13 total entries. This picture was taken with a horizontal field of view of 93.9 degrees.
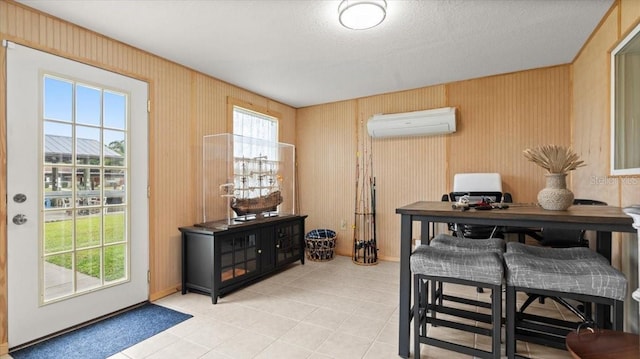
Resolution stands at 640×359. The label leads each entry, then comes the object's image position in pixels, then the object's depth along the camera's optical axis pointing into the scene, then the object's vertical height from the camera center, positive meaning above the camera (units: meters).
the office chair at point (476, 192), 3.08 -0.16
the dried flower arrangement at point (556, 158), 1.70 +0.11
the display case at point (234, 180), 3.36 -0.03
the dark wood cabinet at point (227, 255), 2.86 -0.80
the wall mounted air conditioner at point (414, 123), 3.68 +0.71
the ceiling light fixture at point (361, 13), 1.99 +1.13
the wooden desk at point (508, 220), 1.47 -0.22
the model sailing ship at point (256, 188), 3.38 -0.12
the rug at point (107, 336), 2.00 -1.17
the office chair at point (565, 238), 2.53 -0.53
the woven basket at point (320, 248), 4.26 -1.00
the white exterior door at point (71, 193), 2.06 -0.12
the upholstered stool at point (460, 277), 1.62 -0.56
